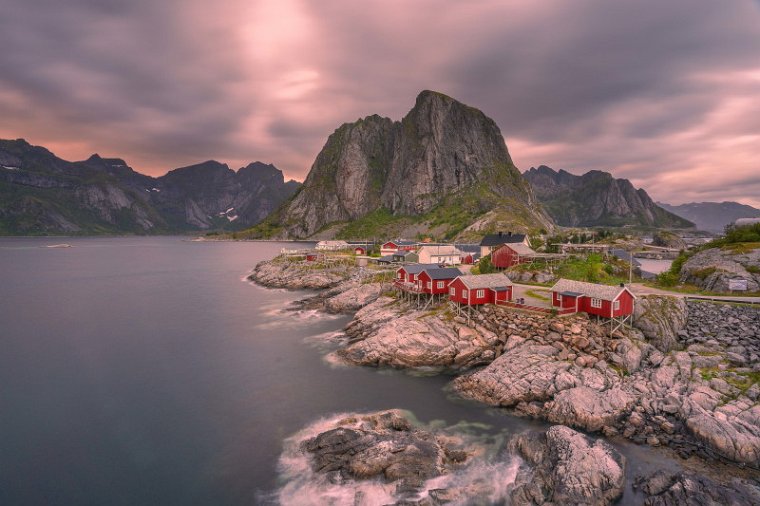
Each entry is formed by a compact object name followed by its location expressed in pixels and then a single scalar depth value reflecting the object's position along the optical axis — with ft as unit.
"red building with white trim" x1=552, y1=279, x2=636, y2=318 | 131.03
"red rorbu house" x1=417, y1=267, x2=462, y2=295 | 175.83
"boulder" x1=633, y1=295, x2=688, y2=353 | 130.93
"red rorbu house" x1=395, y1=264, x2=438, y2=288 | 189.06
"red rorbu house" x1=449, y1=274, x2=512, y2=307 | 153.38
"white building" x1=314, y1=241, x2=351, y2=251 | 480.64
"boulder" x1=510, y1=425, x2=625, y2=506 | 67.67
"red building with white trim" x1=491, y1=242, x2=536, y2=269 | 233.96
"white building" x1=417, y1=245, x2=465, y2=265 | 295.48
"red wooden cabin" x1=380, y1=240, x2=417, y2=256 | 383.24
